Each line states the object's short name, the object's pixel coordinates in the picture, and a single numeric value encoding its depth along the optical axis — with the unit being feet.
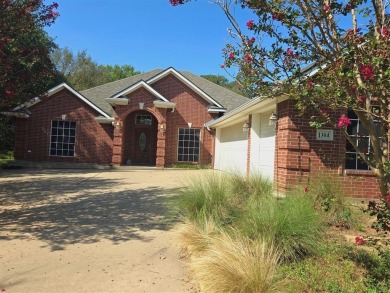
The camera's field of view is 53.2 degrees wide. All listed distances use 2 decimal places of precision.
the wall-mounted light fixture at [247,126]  47.03
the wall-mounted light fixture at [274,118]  34.40
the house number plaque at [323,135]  32.01
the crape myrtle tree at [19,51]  22.95
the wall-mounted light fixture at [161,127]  76.54
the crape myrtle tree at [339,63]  10.59
